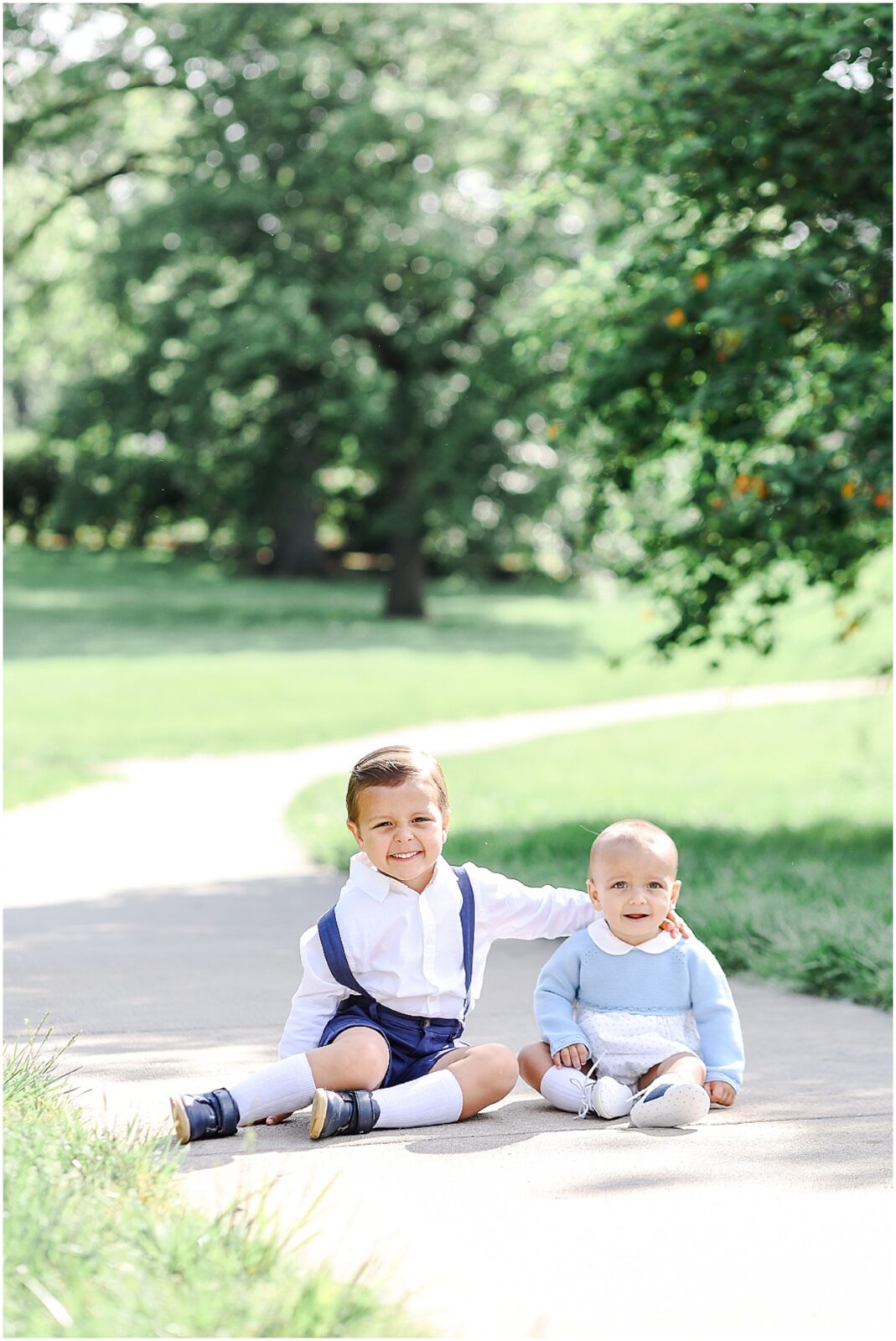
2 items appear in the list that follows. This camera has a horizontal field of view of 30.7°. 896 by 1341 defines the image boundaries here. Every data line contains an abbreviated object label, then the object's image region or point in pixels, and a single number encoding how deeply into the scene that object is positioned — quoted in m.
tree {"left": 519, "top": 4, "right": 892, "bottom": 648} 8.99
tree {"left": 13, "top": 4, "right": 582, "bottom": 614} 27.41
